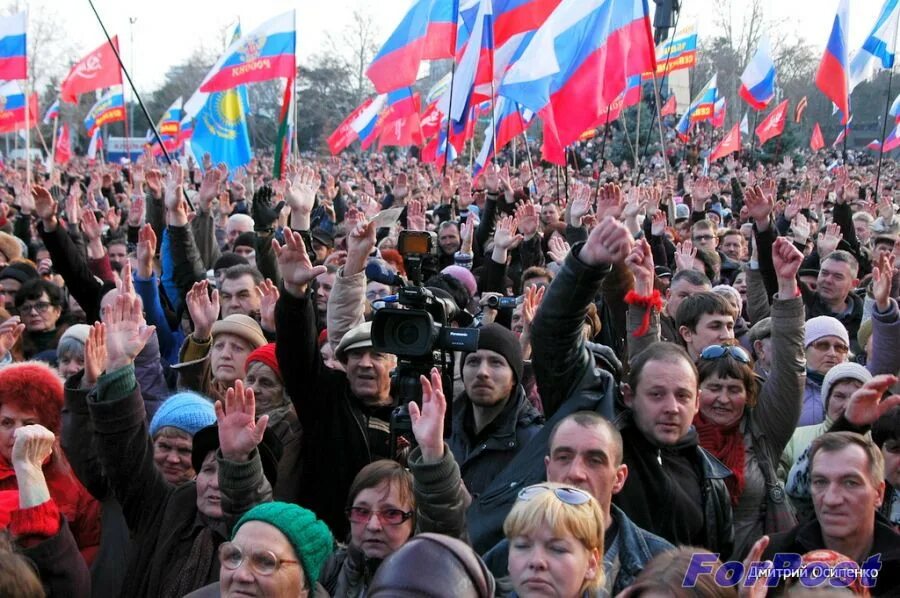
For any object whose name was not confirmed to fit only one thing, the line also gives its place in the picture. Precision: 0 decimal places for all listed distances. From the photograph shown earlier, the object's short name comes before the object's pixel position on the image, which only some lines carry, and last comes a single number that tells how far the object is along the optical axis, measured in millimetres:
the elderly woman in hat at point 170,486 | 3064
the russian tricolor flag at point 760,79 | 18125
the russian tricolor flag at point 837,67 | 12438
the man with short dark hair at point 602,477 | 2768
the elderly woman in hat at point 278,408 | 3754
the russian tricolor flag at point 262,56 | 11812
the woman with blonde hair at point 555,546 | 2441
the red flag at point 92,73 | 14703
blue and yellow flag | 12820
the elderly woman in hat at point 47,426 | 3494
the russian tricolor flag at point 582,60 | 9062
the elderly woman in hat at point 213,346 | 4453
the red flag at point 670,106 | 26028
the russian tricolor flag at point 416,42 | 10898
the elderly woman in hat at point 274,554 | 2646
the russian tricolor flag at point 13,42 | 12234
